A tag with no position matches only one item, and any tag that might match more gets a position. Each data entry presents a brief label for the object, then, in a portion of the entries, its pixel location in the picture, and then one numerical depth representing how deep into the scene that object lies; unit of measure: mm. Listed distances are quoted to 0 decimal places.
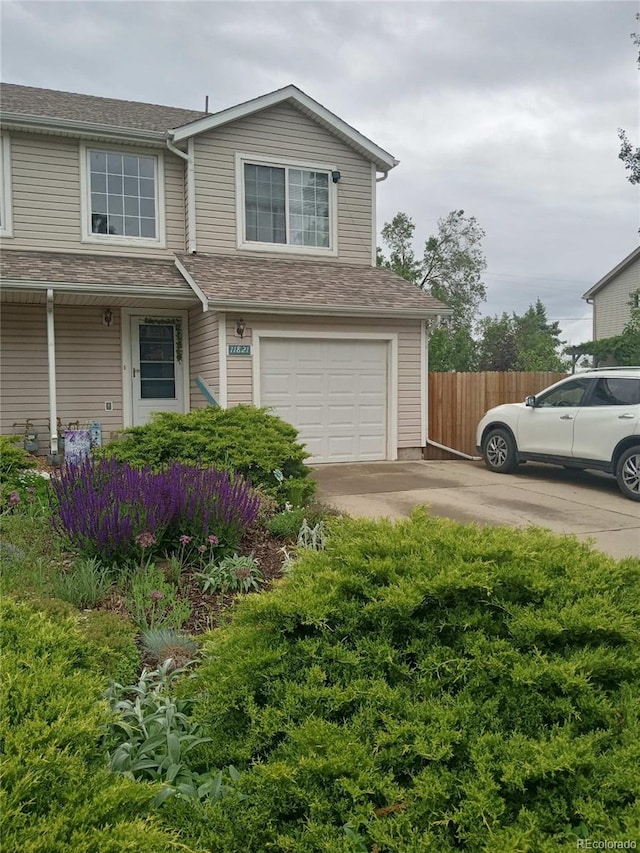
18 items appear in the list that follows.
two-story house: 10469
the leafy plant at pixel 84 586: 3543
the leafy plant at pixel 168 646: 2961
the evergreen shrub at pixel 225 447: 6164
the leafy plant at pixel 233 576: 4008
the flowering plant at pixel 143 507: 4059
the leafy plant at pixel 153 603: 3375
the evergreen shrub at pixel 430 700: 1599
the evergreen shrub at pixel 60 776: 1414
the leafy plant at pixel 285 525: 5117
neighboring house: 28875
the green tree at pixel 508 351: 32531
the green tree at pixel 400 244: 30328
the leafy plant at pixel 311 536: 4730
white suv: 8000
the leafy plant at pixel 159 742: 1874
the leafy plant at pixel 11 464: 5777
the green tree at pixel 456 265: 31531
